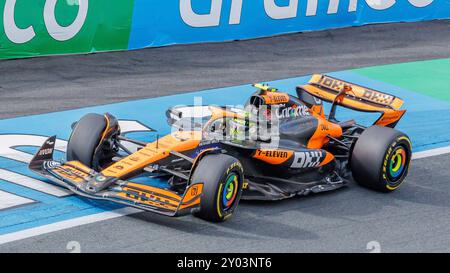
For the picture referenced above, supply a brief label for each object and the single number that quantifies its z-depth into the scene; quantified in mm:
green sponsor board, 15008
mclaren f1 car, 8578
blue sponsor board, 16953
